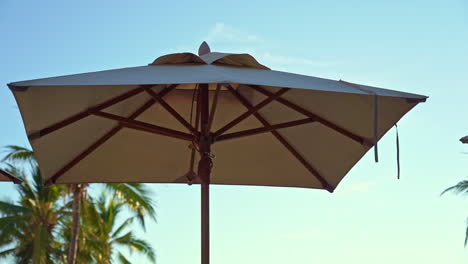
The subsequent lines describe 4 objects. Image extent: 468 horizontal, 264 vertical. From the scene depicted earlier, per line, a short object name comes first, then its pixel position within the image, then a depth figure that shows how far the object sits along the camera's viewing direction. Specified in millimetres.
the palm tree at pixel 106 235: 25250
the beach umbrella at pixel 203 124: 4262
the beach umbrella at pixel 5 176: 6391
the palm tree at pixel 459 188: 26109
